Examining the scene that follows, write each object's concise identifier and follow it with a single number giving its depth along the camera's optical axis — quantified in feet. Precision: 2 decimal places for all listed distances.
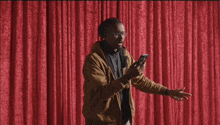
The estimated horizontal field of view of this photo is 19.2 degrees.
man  14.11
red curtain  18.71
